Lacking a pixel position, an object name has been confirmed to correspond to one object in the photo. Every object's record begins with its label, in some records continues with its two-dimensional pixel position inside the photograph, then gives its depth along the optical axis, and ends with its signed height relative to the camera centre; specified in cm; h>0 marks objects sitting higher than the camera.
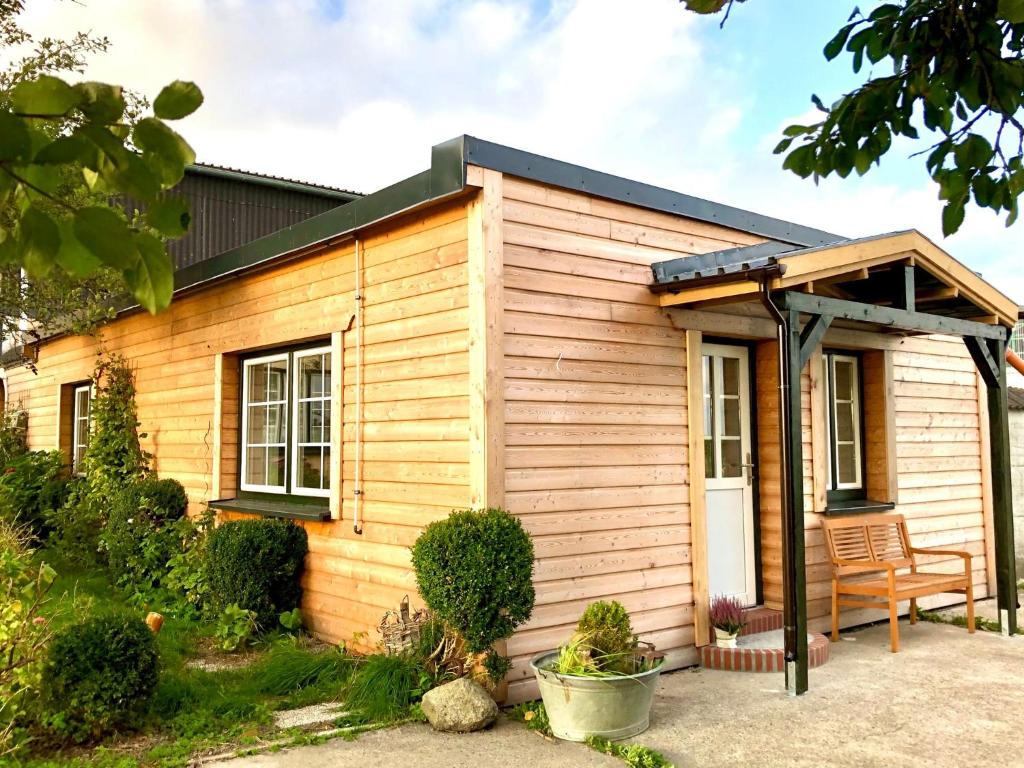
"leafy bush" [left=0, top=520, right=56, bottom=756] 411 -97
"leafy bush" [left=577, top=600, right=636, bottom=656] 452 -96
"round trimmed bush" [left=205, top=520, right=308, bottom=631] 645 -88
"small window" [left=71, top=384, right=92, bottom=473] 1194 +41
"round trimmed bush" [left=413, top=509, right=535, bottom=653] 454 -67
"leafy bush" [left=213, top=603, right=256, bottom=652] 617 -127
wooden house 521 +44
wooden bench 627 -93
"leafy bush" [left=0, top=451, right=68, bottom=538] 1060 -44
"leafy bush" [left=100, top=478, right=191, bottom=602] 793 -76
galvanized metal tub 436 -130
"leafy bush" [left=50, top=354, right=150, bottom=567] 924 -18
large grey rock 447 -135
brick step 570 -140
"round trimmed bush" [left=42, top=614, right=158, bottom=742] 422 -112
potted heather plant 581 -118
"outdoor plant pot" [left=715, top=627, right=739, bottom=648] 580 -129
